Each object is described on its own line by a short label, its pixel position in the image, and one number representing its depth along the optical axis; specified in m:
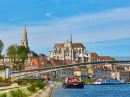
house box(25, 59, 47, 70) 151.96
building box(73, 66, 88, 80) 185.00
